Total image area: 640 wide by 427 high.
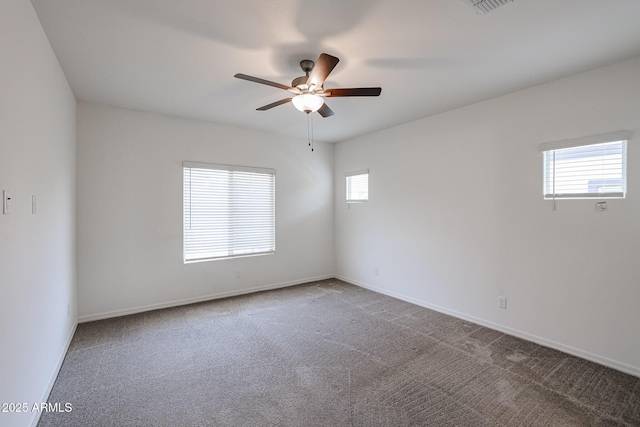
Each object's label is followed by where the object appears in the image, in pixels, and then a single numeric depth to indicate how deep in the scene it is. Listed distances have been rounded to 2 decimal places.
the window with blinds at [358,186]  5.12
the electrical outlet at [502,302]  3.31
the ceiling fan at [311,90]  2.33
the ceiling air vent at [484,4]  1.78
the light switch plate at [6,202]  1.47
